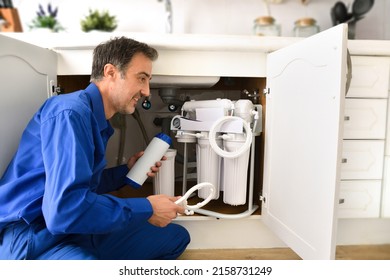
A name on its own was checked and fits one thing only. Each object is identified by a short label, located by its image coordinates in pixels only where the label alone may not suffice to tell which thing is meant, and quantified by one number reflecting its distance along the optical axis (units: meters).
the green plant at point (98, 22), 1.60
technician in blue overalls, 0.69
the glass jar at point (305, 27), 1.72
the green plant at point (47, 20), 1.62
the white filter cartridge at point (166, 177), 1.23
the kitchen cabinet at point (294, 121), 0.80
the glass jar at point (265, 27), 1.70
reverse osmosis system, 1.11
